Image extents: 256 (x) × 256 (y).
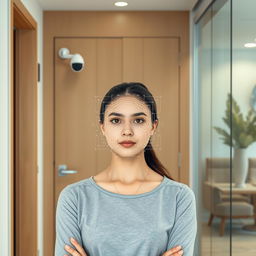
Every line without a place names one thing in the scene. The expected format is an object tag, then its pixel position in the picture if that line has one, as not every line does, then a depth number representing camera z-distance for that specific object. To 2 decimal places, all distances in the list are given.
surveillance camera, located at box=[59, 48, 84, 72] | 3.89
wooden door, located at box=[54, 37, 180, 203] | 4.04
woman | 1.15
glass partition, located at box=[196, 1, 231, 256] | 2.89
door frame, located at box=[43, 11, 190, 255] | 4.01
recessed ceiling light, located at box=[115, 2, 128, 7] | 3.73
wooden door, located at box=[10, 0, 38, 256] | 3.65
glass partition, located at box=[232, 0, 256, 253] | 2.32
